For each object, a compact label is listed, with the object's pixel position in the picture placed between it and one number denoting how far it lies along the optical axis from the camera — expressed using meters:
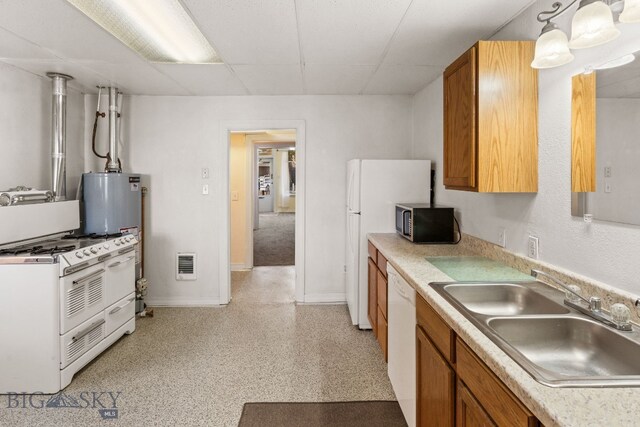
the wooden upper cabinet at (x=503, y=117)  1.84
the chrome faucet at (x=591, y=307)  1.17
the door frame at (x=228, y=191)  3.97
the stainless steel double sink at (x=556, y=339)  0.92
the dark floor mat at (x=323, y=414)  2.06
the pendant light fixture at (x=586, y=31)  1.24
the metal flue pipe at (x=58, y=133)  3.18
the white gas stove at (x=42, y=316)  2.29
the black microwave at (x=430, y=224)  2.78
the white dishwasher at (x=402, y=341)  1.82
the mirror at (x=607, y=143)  1.33
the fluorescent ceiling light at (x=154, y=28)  2.12
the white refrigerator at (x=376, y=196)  3.23
